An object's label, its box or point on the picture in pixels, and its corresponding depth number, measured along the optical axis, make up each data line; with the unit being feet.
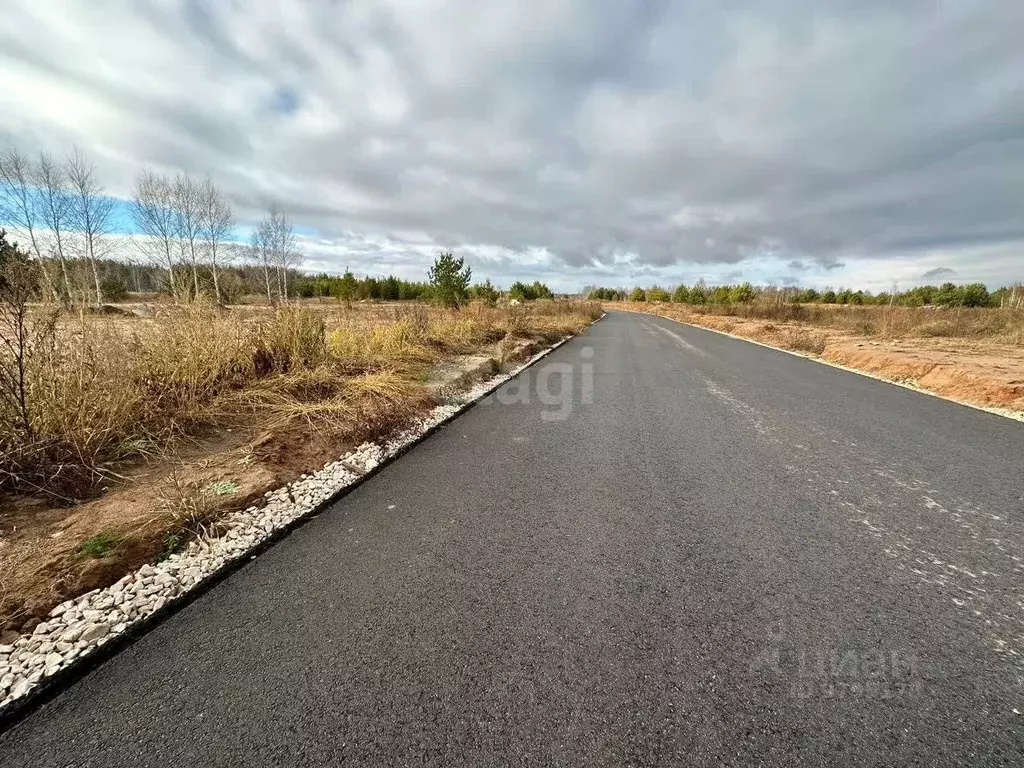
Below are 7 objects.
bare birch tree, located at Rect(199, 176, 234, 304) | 137.26
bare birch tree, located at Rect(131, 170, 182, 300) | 125.04
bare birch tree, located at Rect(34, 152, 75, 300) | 99.90
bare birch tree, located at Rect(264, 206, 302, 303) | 159.96
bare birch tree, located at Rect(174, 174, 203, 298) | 130.22
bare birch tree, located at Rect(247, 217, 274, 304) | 155.84
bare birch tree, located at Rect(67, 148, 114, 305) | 105.09
